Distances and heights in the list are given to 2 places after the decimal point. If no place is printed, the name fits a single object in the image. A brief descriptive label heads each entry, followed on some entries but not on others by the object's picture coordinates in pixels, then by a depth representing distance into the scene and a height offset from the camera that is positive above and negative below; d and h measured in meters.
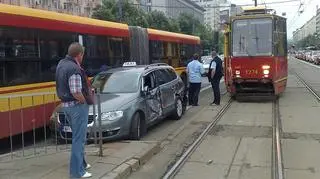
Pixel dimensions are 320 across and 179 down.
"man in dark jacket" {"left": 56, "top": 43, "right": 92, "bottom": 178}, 6.67 -0.52
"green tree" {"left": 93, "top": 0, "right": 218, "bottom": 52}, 50.88 +4.28
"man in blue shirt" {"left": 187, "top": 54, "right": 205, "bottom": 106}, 16.97 -0.73
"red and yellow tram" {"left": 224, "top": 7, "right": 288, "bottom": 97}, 17.97 +0.00
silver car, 10.30 -0.99
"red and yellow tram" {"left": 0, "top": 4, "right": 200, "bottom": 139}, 10.44 +0.08
